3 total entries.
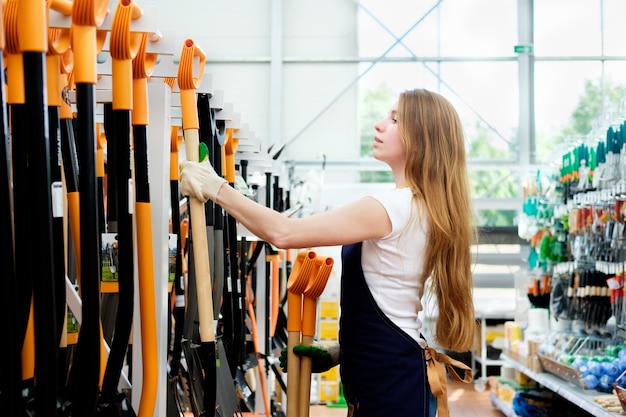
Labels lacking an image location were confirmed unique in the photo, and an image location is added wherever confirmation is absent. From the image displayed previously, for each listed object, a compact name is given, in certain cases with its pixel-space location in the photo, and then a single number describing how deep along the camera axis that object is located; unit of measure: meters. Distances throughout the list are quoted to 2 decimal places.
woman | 2.17
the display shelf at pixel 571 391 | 4.06
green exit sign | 10.63
